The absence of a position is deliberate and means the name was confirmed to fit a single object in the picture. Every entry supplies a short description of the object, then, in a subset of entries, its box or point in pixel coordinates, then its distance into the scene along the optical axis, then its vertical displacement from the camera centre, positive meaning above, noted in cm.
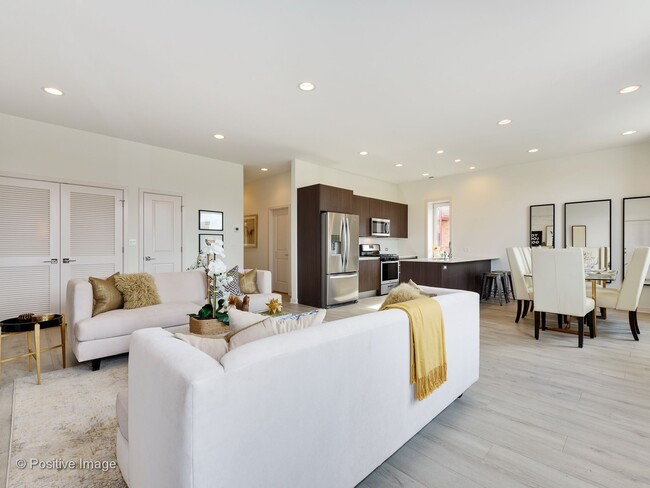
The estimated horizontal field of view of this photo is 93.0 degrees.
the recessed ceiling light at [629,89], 317 +160
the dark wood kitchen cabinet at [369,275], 645 -69
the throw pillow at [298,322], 134 -36
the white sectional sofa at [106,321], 268 -74
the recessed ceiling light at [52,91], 319 +159
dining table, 362 -41
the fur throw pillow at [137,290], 316 -50
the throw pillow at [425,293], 228 -39
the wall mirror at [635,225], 501 +29
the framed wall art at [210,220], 564 +42
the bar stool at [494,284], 601 -84
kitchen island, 579 -58
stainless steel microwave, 695 +35
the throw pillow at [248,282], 417 -54
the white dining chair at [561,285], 343 -49
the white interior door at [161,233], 503 +16
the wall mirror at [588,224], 537 +34
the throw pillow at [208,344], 116 -40
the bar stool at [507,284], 610 -86
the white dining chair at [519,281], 447 -56
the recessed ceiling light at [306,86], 308 +159
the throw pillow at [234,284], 393 -55
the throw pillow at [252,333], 123 -37
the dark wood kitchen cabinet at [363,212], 659 +65
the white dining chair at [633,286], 356 -51
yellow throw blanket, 163 -57
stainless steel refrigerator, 548 -28
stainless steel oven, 691 -67
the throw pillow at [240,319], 145 -37
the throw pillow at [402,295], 204 -35
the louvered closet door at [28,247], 394 -7
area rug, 151 -114
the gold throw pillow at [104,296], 297 -53
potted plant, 226 -49
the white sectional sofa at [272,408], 87 -57
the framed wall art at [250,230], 778 +31
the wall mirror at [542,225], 593 +34
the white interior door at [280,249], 707 -16
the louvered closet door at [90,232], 435 +15
